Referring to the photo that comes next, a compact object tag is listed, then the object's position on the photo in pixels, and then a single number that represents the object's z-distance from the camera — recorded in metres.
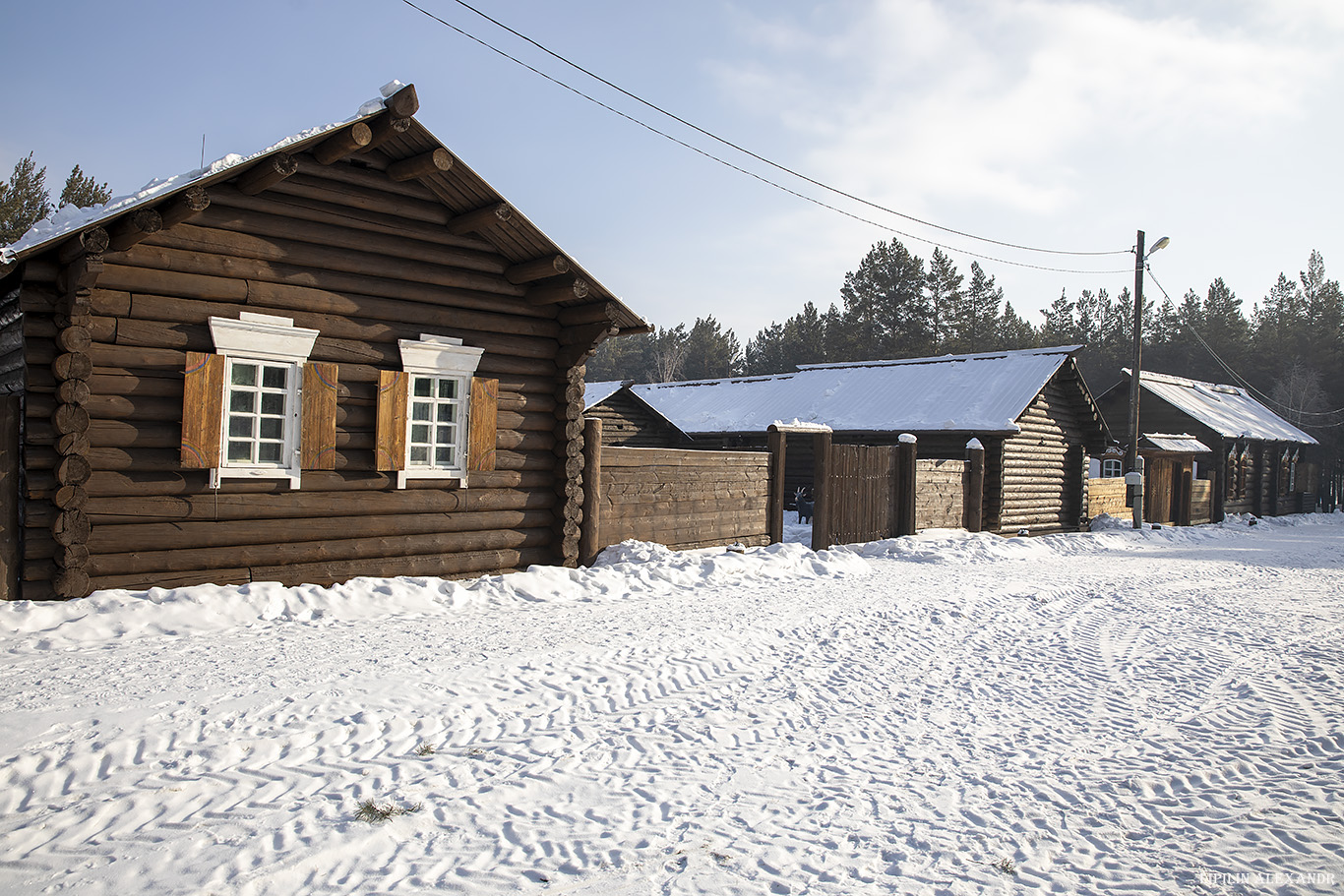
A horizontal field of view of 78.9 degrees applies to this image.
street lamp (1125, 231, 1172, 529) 22.34
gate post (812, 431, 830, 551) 14.23
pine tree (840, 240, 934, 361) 54.03
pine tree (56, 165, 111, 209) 30.69
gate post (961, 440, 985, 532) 18.27
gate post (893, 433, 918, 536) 16.30
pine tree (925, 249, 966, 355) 53.84
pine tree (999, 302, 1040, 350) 55.97
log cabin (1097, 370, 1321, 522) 31.31
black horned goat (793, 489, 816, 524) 22.03
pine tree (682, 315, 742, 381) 69.00
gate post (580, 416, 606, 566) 10.68
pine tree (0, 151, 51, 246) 27.66
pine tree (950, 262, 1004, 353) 55.75
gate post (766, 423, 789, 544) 13.88
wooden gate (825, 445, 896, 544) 14.59
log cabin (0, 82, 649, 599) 6.95
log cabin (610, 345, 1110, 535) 21.14
